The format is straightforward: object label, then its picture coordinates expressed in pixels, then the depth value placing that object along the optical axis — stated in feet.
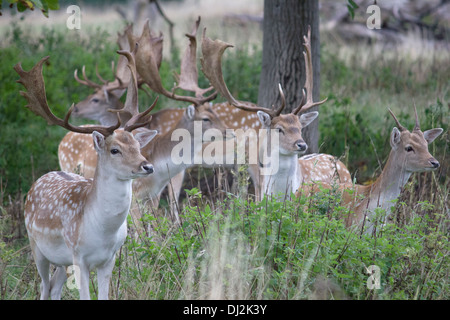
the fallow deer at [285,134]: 39.22
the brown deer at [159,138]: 44.55
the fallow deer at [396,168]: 35.81
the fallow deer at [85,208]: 27.76
